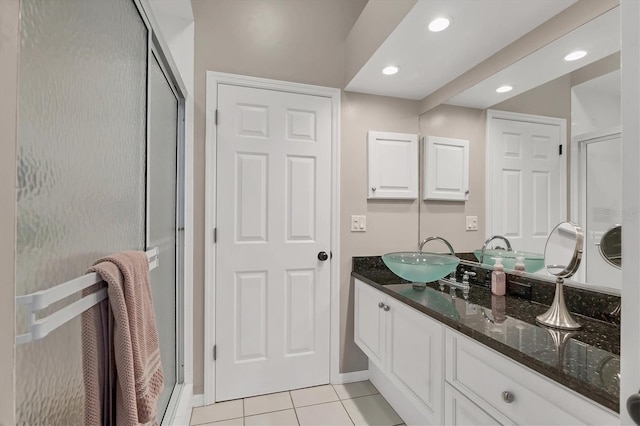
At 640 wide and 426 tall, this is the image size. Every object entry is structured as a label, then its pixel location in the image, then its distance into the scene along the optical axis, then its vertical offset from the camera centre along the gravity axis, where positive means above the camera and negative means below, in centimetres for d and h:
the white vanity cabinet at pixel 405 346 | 129 -70
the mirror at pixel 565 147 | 112 +32
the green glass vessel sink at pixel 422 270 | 163 -32
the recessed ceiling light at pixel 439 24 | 141 +93
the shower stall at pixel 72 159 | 51 +13
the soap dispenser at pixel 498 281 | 153 -35
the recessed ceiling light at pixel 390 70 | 186 +93
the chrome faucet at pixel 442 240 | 200 -20
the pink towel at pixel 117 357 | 60 -31
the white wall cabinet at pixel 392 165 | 221 +37
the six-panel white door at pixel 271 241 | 195 -19
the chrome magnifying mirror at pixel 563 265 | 108 -19
